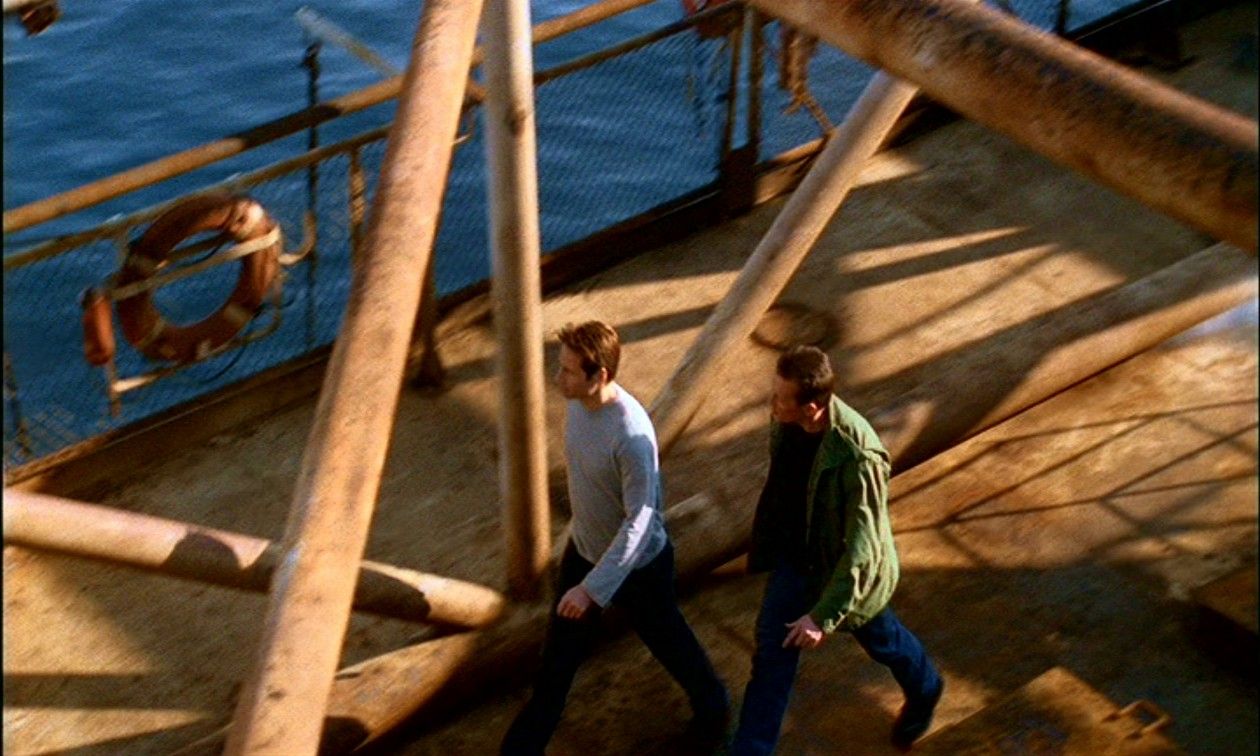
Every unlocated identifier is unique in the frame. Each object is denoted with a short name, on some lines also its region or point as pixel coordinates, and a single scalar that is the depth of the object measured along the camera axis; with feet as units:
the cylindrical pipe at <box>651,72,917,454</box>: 23.77
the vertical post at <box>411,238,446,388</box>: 28.22
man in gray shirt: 19.39
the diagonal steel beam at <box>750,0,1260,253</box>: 11.27
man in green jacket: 19.29
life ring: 26.81
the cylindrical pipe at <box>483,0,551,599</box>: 18.62
